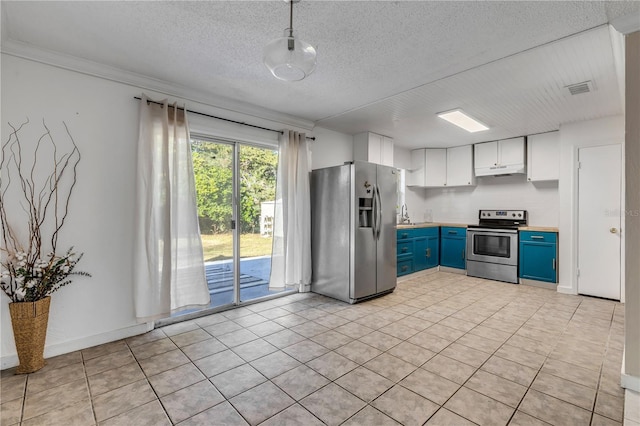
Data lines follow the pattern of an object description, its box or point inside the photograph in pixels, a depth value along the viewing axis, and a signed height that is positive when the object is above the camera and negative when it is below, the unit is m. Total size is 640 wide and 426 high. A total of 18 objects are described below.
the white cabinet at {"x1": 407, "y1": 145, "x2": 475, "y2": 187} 5.53 +0.85
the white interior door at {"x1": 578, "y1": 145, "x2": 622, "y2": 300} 3.74 -0.15
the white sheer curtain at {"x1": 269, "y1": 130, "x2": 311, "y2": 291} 3.85 -0.03
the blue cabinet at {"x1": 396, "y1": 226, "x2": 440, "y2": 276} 4.85 -0.67
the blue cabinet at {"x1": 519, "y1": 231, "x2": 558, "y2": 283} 4.32 -0.69
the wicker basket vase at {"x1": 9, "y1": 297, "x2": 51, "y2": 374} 2.12 -0.85
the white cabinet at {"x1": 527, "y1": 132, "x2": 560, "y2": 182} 4.54 +0.83
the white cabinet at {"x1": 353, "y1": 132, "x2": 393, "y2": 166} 4.77 +1.05
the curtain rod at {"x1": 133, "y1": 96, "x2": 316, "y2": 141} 2.84 +1.08
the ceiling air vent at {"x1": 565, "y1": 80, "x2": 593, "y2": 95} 2.85 +1.21
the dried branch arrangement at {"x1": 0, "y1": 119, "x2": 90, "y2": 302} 2.21 +0.00
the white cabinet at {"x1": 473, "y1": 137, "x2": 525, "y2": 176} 4.85 +0.91
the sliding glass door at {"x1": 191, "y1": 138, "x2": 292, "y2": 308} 3.37 +0.03
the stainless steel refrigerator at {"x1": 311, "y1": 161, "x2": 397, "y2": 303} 3.75 -0.25
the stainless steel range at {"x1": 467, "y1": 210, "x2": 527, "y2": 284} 4.71 -0.59
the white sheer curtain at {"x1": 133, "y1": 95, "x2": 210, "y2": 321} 2.73 -0.08
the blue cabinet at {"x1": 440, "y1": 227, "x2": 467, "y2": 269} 5.34 -0.67
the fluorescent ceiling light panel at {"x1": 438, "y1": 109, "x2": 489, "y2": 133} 3.75 +1.23
